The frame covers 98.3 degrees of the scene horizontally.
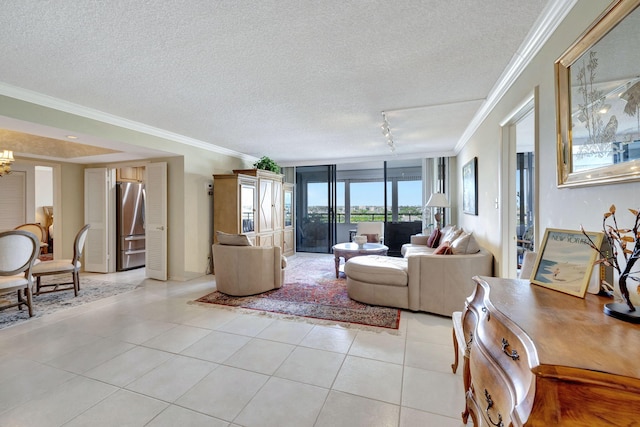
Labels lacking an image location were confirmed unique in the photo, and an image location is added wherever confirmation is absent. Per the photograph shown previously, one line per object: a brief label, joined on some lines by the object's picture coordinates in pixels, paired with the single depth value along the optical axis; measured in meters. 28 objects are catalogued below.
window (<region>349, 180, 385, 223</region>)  7.18
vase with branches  0.93
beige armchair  3.87
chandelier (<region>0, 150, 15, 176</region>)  4.24
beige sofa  3.09
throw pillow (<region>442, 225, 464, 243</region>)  4.03
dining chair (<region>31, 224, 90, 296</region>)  3.82
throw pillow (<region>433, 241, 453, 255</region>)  3.36
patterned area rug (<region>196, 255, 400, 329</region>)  3.11
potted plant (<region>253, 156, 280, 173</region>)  6.01
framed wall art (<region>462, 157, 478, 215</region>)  3.97
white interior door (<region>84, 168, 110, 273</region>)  5.35
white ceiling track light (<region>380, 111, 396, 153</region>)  3.71
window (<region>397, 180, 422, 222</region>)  6.85
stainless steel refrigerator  5.51
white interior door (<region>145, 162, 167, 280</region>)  4.80
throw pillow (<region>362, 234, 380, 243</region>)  5.91
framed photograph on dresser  1.18
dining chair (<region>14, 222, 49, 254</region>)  6.17
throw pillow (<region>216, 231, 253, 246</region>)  3.98
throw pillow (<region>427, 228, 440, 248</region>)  5.16
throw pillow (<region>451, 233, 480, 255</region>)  3.29
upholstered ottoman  3.31
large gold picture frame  1.11
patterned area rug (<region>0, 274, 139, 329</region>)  3.24
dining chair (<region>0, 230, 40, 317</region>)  3.02
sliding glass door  7.33
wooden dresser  0.65
